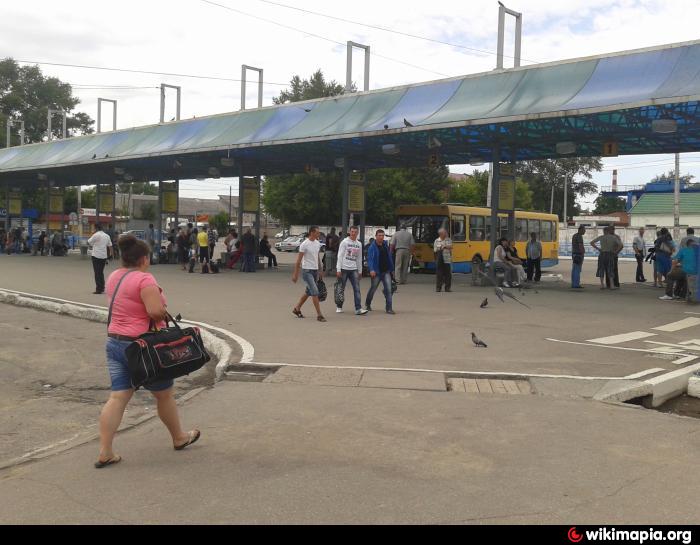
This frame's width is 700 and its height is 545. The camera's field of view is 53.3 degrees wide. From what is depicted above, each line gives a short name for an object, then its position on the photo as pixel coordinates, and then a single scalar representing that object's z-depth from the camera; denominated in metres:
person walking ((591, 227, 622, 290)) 19.34
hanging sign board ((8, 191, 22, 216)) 43.06
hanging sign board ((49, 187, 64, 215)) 41.31
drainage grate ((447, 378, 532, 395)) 7.40
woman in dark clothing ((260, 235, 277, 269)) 29.58
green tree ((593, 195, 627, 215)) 111.12
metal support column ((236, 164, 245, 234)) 27.01
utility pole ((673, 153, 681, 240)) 37.57
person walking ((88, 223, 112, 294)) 16.25
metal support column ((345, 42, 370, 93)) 21.53
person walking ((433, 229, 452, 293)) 18.12
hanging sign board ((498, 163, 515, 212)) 20.64
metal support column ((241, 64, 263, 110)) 24.86
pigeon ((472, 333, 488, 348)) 9.59
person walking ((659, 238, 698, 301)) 15.62
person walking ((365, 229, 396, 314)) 13.45
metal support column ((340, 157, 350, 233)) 23.19
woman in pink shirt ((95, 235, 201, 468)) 4.98
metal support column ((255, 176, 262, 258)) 27.70
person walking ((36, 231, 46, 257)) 39.69
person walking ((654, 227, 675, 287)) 19.42
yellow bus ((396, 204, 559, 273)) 25.56
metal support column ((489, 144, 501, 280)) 20.08
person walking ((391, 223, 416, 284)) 20.12
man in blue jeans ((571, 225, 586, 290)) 19.48
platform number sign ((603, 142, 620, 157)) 19.02
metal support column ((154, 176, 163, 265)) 31.85
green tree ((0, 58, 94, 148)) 71.12
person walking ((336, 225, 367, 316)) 13.23
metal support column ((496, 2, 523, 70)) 17.98
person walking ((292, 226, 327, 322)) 12.46
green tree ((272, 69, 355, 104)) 55.31
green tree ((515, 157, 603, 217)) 88.67
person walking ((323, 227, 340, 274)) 25.20
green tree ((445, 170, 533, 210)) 68.31
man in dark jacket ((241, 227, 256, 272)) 26.67
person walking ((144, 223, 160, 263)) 34.22
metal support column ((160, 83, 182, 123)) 29.27
